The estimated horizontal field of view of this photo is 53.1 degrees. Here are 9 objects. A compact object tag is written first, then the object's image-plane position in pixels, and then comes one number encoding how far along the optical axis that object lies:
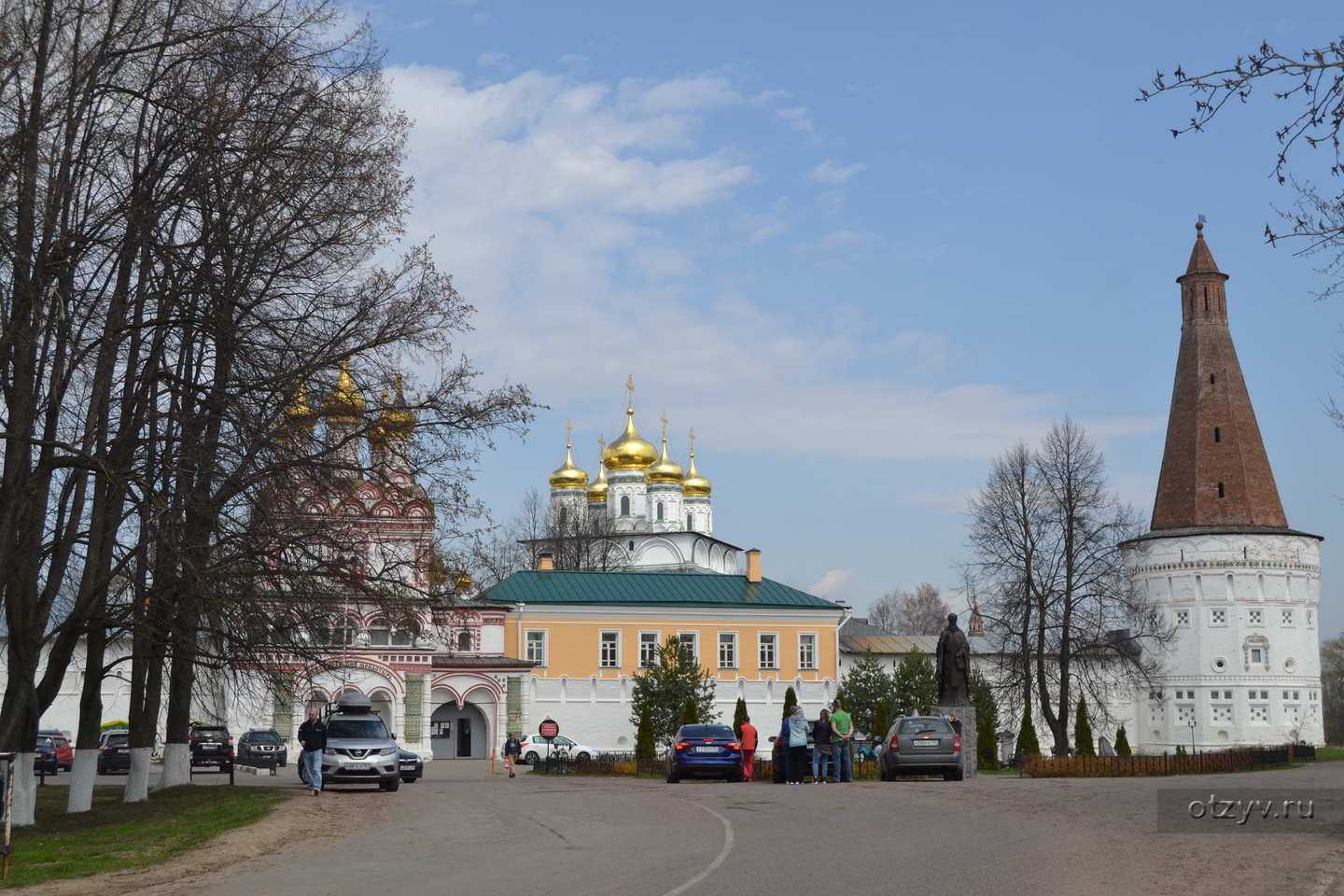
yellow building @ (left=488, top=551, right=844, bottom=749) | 58.16
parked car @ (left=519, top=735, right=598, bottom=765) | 51.38
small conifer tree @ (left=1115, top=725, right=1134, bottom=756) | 49.72
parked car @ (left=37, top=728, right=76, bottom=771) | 45.31
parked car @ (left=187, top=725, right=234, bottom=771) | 40.44
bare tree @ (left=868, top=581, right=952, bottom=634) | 129.12
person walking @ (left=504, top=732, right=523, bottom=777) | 36.31
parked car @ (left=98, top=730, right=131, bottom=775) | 40.53
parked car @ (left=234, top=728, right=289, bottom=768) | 40.62
